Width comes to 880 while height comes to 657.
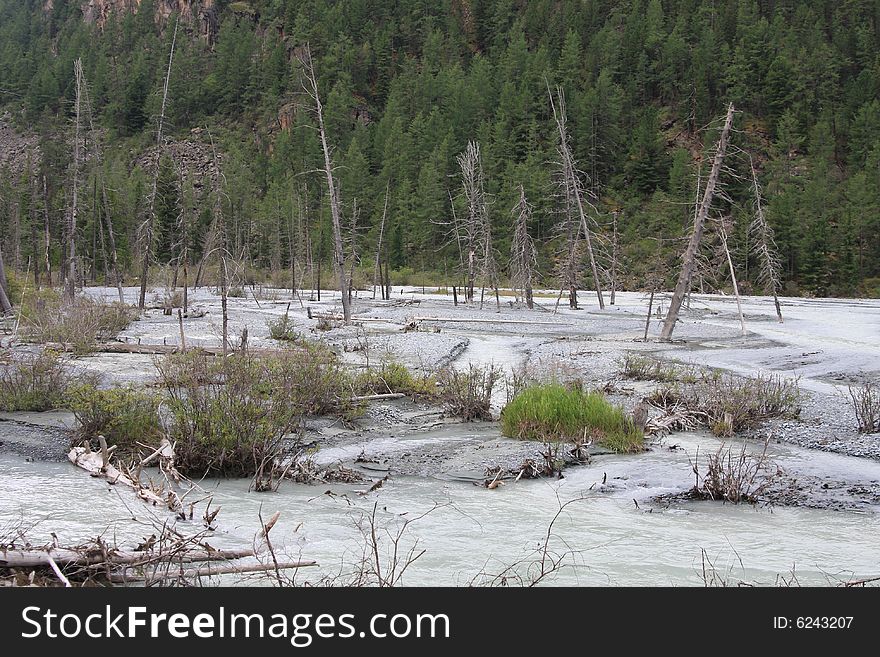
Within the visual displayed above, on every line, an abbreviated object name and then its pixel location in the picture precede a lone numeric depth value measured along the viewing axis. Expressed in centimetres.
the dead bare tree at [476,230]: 3900
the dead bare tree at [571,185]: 3678
